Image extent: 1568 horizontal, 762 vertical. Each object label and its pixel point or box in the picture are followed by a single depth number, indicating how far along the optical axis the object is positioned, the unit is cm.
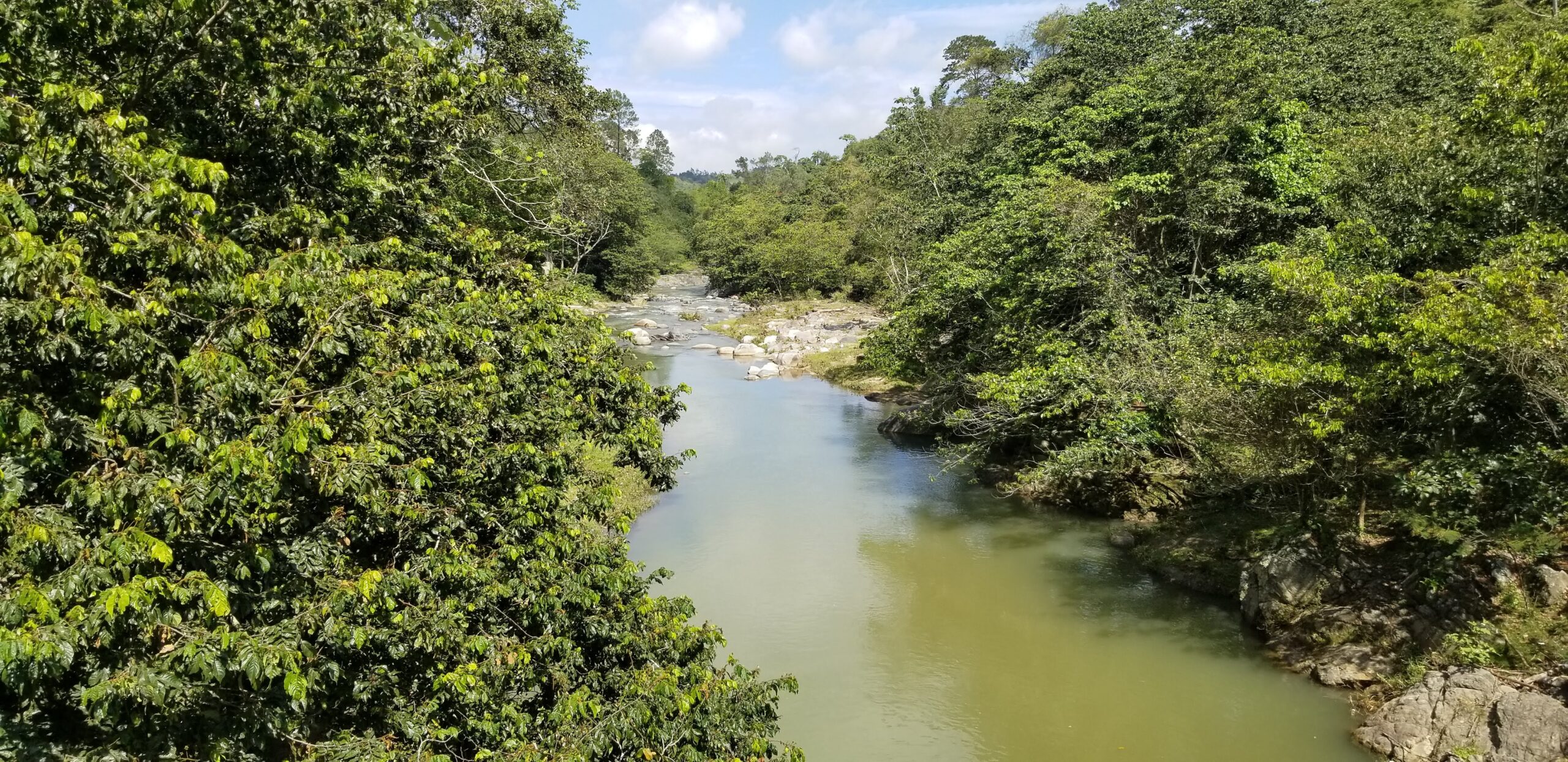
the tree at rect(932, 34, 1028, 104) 7231
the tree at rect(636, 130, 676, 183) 12079
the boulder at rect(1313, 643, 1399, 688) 1273
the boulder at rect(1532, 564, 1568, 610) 1162
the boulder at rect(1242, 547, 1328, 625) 1435
